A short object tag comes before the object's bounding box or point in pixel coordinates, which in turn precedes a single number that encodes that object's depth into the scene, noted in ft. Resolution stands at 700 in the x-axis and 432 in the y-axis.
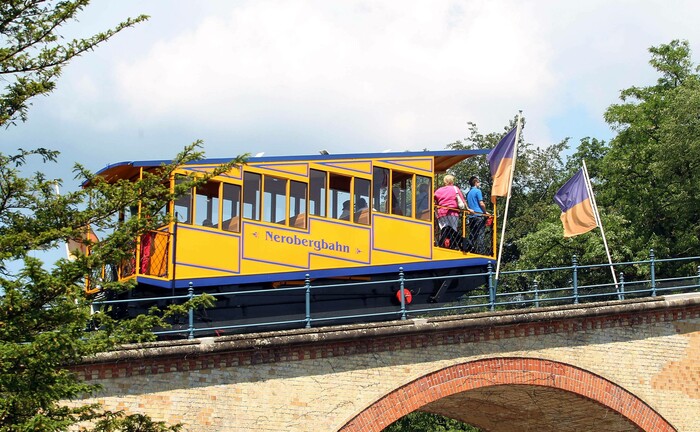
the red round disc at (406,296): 71.89
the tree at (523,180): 148.56
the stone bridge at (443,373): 58.95
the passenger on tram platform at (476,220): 76.23
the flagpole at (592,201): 81.61
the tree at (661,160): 115.34
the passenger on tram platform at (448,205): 75.82
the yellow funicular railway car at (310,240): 66.80
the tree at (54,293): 46.85
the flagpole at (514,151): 76.79
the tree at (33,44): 51.26
